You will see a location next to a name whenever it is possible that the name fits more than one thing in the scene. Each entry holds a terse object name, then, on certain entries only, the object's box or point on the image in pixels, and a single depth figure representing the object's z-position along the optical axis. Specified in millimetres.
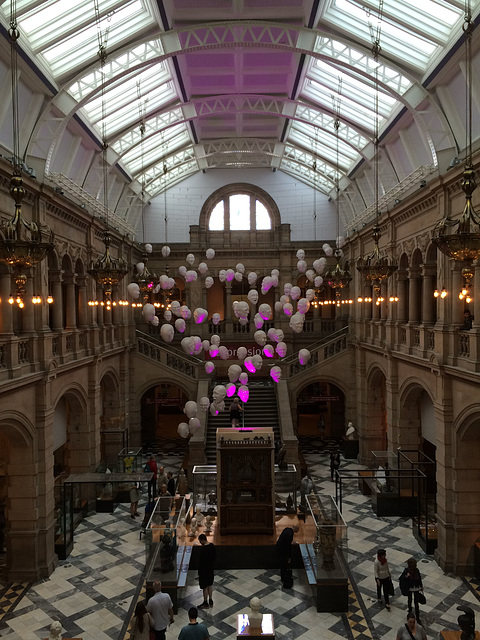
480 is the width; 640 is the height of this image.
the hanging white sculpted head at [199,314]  20859
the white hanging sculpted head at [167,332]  20419
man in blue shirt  8352
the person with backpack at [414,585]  10773
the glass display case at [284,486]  16234
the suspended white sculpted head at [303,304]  21797
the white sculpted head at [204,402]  20719
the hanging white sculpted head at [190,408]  20016
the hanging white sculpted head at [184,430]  19917
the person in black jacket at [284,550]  12406
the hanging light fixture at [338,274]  17219
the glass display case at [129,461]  19016
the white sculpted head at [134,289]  20297
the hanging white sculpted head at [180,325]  21175
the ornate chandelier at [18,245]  6652
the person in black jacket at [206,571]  11391
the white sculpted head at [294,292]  22188
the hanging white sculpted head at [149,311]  20641
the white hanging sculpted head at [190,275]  22797
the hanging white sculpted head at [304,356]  21797
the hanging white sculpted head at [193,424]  20375
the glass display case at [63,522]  14230
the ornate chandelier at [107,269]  11516
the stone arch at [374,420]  22719
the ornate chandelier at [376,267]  12021
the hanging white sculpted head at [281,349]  21988
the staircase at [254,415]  21891
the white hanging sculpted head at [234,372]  20266
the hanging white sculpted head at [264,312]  21172
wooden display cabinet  14352
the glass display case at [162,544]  11625
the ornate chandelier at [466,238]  6516
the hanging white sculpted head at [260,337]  20961
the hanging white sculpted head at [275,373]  21428
